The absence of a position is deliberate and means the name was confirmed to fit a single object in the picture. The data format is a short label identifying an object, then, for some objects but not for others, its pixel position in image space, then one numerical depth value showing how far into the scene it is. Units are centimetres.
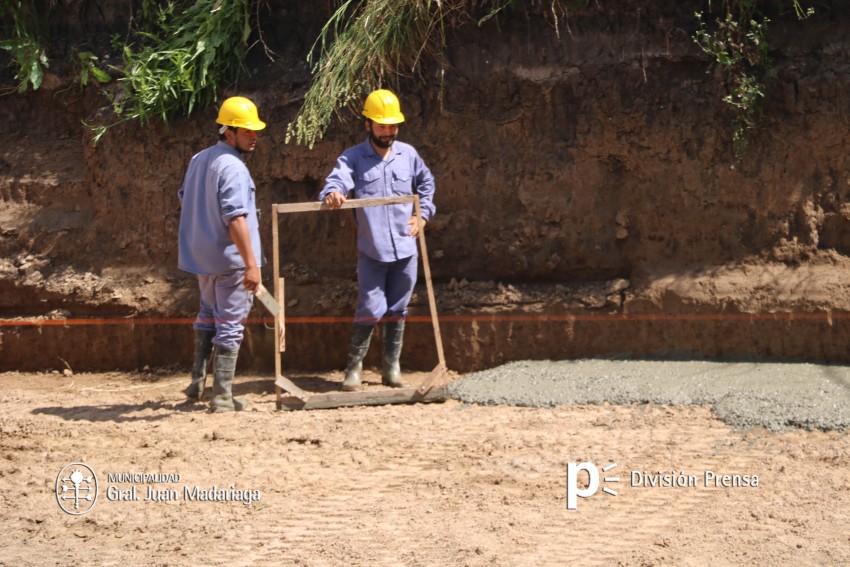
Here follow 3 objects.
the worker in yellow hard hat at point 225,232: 1354
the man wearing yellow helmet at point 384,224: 1437
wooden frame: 1400
